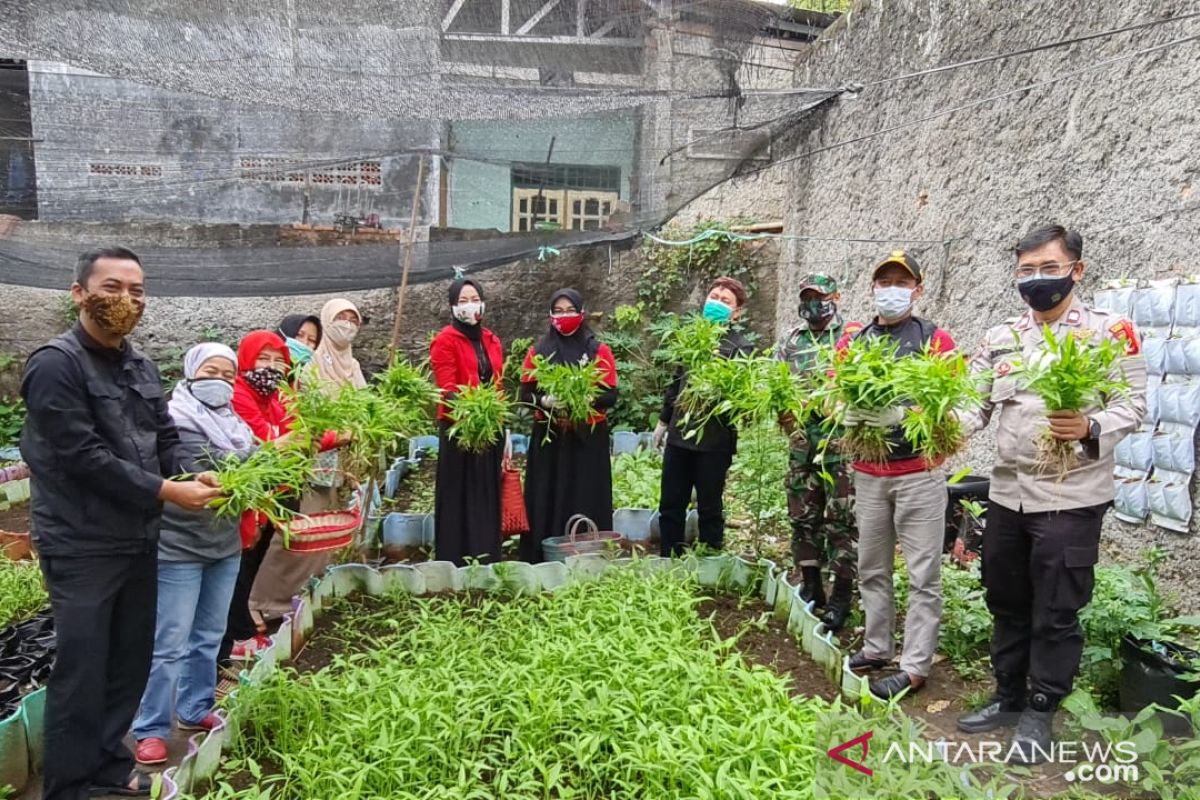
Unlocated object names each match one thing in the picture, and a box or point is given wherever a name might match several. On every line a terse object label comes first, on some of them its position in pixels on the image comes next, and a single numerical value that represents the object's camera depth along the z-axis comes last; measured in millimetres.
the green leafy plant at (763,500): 4955
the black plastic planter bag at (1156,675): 2875
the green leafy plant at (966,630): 3660
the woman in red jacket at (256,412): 3635
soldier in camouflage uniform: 3906
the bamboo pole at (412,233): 6883
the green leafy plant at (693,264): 8672
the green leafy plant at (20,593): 3990
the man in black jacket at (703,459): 4453
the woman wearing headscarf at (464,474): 4680
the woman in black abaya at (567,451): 4836
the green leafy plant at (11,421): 7733
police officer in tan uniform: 2766
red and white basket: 3453
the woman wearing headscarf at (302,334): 4379
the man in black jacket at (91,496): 2447
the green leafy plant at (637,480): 6048
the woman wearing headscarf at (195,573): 2934
